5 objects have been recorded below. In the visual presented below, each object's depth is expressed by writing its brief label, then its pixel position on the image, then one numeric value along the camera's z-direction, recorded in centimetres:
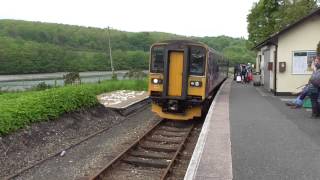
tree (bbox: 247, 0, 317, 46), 2144
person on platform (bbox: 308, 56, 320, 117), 965
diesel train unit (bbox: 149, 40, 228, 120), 1099
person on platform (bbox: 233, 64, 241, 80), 2911
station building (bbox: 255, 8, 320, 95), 1472
